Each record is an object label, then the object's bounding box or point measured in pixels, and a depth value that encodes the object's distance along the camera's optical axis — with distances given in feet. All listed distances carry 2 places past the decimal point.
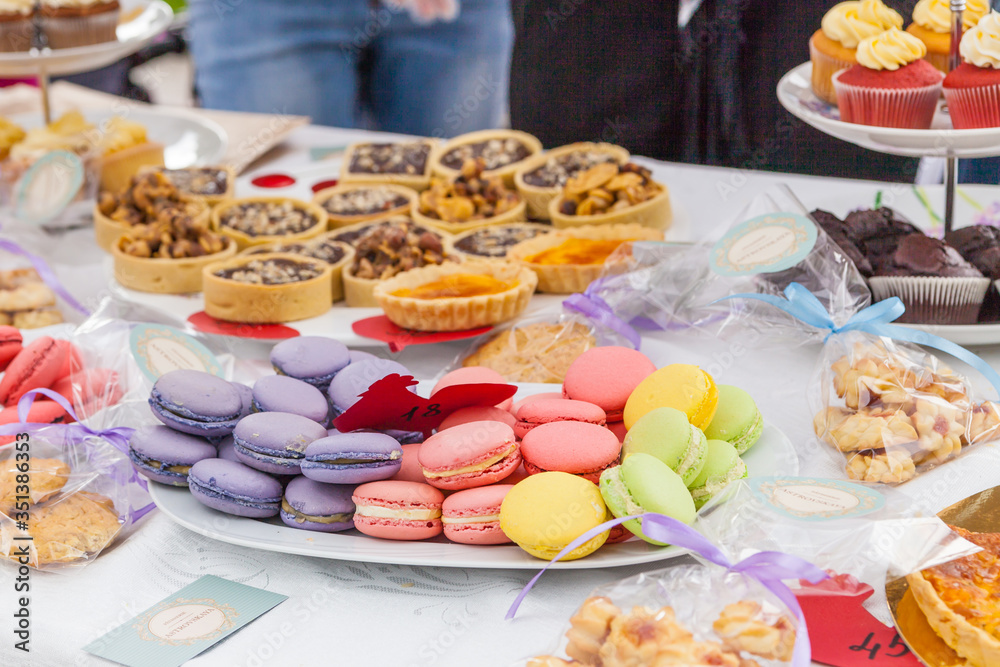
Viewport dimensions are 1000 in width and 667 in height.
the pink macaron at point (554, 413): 3.29
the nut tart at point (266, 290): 4.00
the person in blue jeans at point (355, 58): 6.28
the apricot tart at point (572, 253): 4.09
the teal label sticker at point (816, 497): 3.03
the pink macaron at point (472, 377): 3.41
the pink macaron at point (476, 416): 3.30
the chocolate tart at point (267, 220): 4.44
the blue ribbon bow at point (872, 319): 3.49
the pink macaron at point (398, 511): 3.15
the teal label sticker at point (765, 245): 3.62
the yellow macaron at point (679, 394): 3.25
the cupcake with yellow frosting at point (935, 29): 4.00
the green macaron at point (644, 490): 3.05
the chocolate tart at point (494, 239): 4.26
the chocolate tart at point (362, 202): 4.57
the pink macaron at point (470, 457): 3.16
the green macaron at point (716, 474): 3.17
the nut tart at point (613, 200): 4.36
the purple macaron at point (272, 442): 3.21
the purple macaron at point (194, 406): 3.29
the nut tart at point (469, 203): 4.48
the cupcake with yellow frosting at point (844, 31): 3.97
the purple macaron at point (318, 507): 3.20
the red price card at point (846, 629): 2.97
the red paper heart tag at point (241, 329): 3.96
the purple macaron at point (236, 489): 3.21
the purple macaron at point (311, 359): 3.45
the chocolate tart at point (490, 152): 4.85
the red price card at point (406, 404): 3.23
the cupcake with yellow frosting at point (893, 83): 3.85
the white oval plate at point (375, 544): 3.11
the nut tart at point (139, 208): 4.44
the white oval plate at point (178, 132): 5.46
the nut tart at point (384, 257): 4.14
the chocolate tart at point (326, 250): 4.22
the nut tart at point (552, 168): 4.60
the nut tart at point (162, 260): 4.21
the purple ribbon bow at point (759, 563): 2.90
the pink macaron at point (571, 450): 3.18
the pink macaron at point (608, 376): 3.37
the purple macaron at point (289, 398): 3.32
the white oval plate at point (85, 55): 4.80
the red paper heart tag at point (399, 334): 3.89
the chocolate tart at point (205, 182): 4.65
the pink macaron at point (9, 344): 3.73
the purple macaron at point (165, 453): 3.27
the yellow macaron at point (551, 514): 3.07
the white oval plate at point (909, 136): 3.66
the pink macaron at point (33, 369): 3.59
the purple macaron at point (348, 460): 3.17
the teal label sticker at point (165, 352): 3.59
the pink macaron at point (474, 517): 3.14
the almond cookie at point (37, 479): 3.29
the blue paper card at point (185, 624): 3.06
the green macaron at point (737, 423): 3.30
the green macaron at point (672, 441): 3.13
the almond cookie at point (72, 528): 3.25
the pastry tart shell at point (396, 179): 4.88
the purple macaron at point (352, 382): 3.40
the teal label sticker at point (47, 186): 4.57
